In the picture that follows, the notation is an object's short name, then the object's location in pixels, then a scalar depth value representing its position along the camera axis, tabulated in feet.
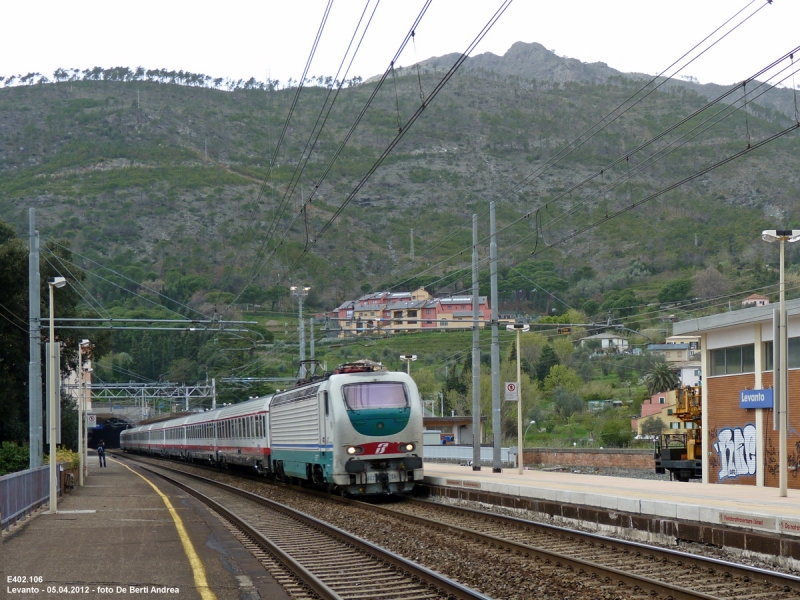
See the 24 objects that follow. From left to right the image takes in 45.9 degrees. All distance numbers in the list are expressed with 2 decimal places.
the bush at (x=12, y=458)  114.83
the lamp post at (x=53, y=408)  68.85
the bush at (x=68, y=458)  109.91
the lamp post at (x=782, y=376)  63.05
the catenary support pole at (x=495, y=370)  100.27
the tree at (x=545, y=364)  326.65
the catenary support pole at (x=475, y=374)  103.55
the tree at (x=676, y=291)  367.54
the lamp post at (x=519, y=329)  95.10
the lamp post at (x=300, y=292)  139.74
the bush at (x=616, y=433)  205.26
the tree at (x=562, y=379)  295.07
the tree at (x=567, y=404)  275.18
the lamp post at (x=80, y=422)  115.63
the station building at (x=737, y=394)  87.97
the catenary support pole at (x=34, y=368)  90.38
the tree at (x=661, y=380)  281.13
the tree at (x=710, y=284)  341.21
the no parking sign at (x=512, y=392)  94.20
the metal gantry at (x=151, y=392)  221.66
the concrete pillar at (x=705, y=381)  100.89
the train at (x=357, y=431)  76.43
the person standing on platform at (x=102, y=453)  176.24
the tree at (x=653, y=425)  219.20
